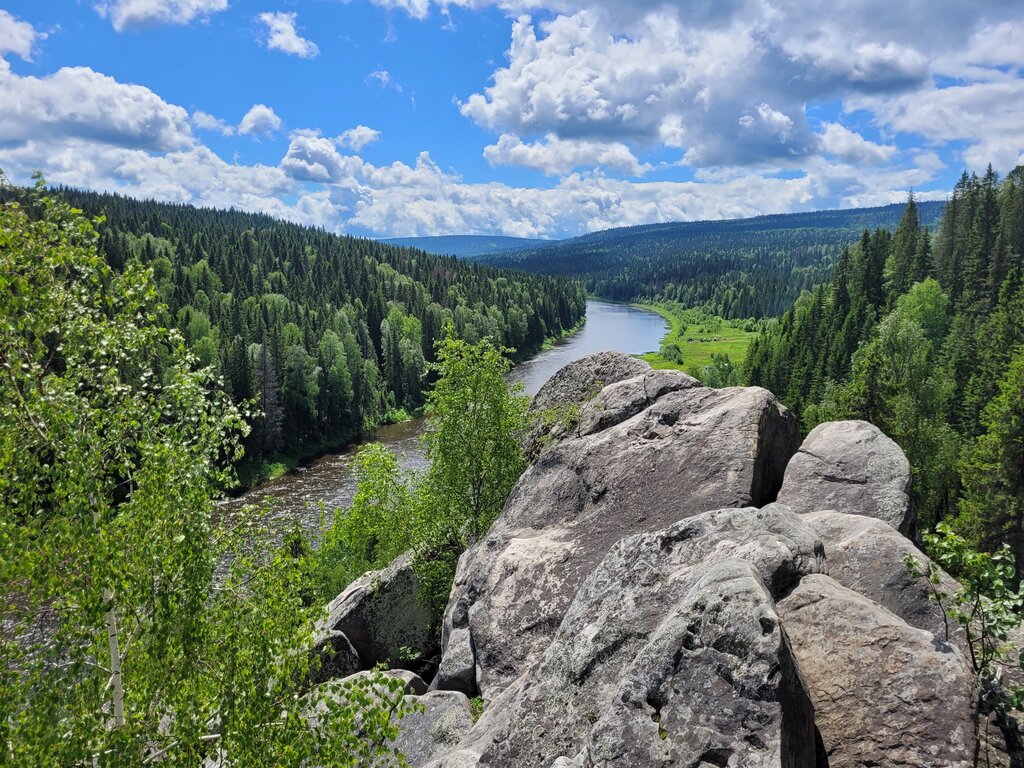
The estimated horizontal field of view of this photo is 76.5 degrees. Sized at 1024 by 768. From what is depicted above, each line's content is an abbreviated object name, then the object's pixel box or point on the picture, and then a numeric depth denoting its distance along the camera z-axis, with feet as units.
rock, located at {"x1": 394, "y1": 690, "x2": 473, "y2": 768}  47.01
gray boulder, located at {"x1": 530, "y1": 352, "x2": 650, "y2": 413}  86.48
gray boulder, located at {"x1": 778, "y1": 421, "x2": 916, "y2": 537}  56.03
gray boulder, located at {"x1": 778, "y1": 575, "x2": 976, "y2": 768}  27.50
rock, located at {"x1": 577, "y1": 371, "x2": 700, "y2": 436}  71.60
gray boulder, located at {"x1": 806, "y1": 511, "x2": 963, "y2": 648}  37.78
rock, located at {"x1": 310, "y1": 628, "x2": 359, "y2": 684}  68.33
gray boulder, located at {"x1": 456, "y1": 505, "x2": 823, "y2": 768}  25.04
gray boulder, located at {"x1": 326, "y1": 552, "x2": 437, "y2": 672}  73.15
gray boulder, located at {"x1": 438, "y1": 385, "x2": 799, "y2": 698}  52.70
